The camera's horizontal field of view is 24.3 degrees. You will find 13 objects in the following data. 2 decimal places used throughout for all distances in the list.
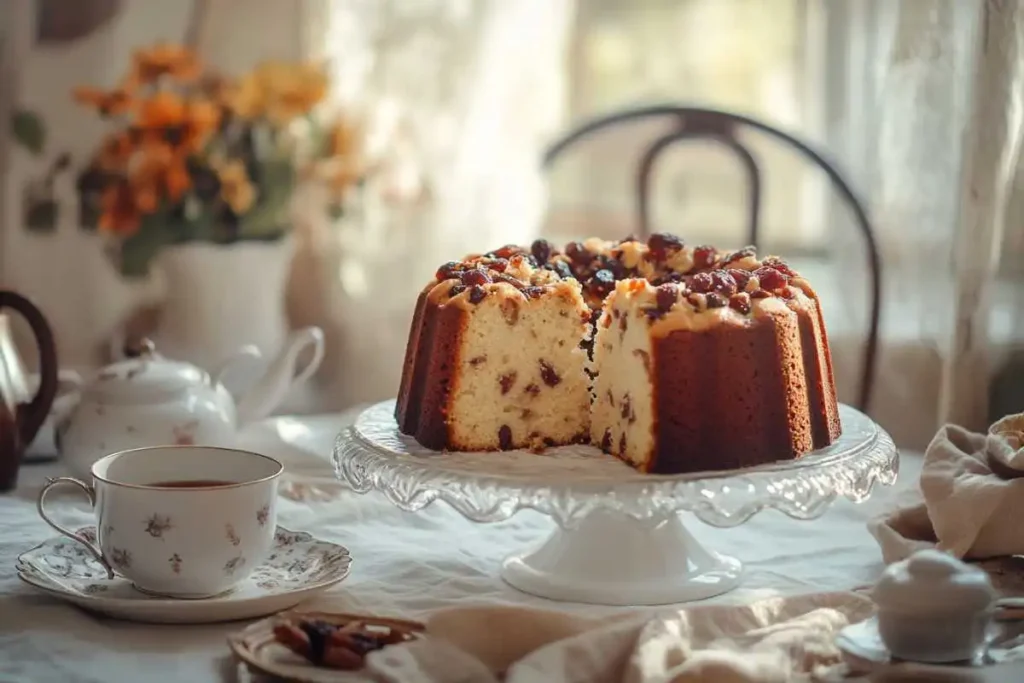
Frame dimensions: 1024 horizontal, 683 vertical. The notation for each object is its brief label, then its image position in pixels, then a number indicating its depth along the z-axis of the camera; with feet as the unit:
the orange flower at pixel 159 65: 5.27
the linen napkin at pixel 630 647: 3.54
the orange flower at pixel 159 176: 5.32
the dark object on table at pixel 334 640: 3.57
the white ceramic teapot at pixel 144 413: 4.51
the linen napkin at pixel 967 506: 4.01
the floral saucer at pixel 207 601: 3.80
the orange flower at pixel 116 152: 5.29
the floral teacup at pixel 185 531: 3.80
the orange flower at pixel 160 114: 5.27
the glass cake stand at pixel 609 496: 3.86
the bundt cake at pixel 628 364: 4.04
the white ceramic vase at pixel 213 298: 5.48
